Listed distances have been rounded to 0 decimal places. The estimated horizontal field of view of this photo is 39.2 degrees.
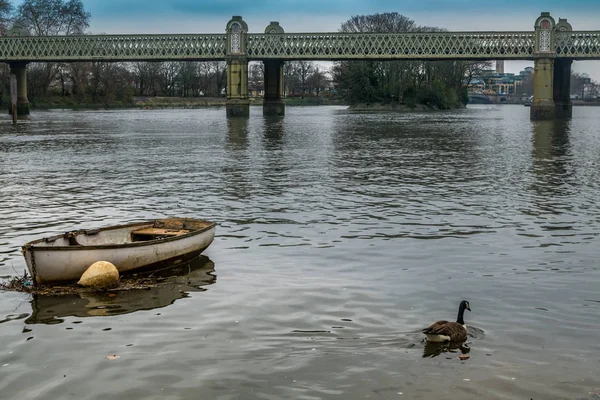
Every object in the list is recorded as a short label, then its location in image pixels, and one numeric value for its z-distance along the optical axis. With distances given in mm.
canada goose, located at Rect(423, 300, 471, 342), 10984
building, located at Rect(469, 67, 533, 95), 151375
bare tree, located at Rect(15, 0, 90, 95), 140625
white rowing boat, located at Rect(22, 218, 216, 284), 13922
